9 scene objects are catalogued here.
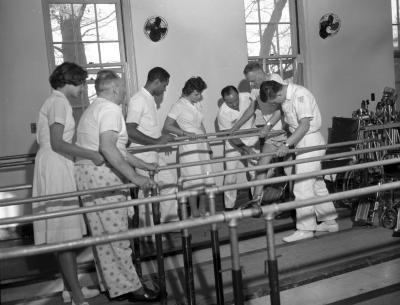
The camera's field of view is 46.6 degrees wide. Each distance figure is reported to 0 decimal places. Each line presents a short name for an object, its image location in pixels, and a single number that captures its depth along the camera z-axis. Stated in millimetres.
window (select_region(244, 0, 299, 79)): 6801
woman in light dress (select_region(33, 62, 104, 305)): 3012
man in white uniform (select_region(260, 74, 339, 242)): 4207
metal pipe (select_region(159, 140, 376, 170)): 3459
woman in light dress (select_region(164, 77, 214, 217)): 5152
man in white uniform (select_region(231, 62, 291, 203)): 4907
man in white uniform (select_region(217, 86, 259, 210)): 5824
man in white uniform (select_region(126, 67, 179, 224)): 4340
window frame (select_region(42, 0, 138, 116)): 5879
